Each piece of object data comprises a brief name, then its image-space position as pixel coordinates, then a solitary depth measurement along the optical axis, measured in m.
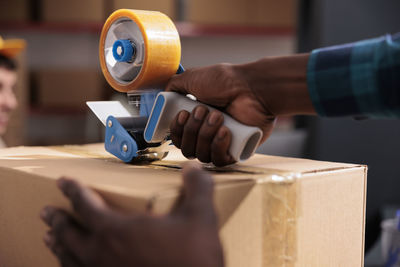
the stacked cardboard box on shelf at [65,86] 3.06
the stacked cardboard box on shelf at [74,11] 3.04
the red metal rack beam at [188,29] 3.07
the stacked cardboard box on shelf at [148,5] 3.01
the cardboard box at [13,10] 3.04
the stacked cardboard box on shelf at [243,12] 3.15
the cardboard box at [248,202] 0.58
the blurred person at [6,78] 2.34
